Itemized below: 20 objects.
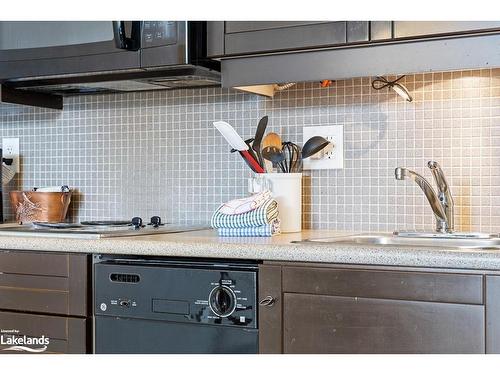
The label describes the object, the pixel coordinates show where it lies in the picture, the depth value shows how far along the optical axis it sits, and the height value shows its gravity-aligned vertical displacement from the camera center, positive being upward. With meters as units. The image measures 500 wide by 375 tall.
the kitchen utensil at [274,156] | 2.04 +0.07
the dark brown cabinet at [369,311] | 1.40 -0.26
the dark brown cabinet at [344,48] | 1.65 +0.32
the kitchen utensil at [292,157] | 2.08 +0.07
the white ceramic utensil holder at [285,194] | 2.01 -0.04
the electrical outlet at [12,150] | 2.63 +0.11
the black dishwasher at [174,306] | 1.61 -0.29
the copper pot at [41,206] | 2.39 -0.08
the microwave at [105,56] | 1.95 +0.35
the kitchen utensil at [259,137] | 2.07 +0.12
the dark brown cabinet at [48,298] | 1.79 -0.29
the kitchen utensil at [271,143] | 2.08 +0.11
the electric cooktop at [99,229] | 1.88 -0.13
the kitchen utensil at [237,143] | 1.97 +0.10
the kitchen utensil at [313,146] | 2.07 +0.10
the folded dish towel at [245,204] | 1.85 -0.06
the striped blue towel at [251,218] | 1.83 -0.09
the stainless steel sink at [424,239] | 1.84 -0.15
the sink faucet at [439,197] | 1.89 -0.04
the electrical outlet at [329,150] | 2.11 +0.09
